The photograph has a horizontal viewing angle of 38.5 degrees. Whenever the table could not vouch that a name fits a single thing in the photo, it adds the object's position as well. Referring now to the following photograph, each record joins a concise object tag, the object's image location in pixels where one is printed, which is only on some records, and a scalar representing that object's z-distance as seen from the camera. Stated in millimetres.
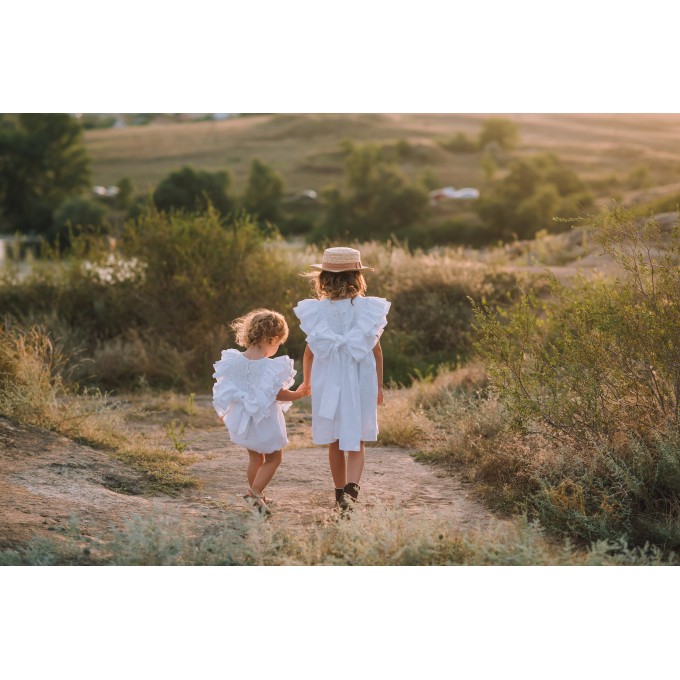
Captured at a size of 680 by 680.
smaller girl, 6012
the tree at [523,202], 40312
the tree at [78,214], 41688
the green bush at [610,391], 5824
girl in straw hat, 5902
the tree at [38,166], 50438
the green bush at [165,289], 11852
